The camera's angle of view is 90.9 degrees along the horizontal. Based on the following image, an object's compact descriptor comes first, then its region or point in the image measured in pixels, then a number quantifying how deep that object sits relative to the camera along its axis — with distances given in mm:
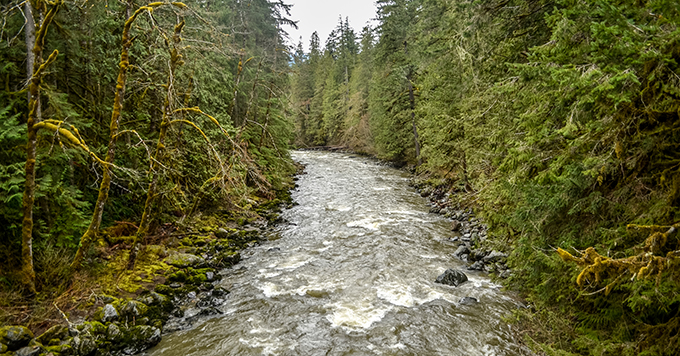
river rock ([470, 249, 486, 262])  10188
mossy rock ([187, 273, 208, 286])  8901
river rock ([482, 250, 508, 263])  9807
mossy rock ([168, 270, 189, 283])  8727
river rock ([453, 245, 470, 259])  10605
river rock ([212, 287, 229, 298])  8469
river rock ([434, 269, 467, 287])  8781
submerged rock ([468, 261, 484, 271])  9625
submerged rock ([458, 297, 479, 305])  7796
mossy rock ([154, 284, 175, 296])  8015
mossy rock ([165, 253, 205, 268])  9500
